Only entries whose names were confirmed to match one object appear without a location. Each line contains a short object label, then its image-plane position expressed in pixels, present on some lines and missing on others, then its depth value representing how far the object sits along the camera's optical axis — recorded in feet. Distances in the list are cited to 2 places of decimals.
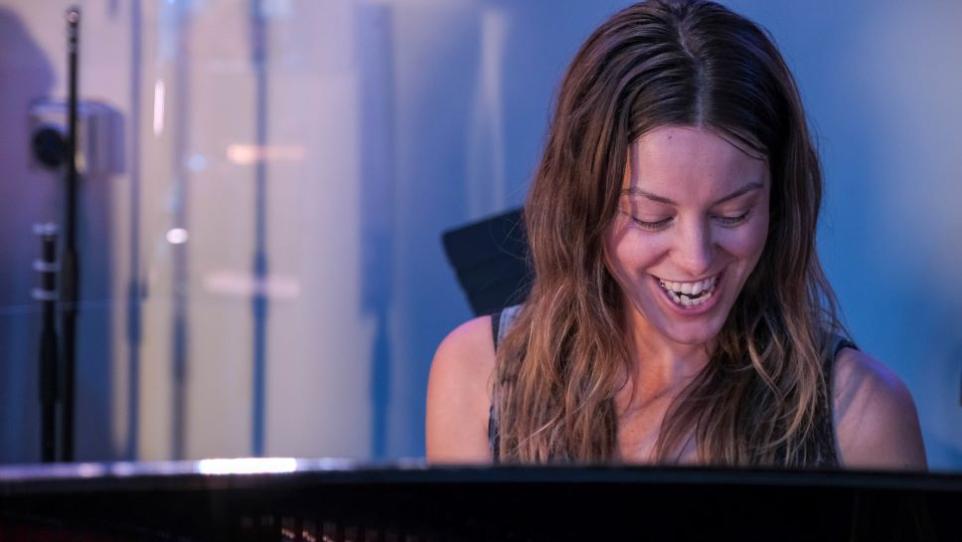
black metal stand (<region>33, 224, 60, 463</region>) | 11.36
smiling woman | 7.04
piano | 5.30
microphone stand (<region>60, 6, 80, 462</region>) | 11.26
